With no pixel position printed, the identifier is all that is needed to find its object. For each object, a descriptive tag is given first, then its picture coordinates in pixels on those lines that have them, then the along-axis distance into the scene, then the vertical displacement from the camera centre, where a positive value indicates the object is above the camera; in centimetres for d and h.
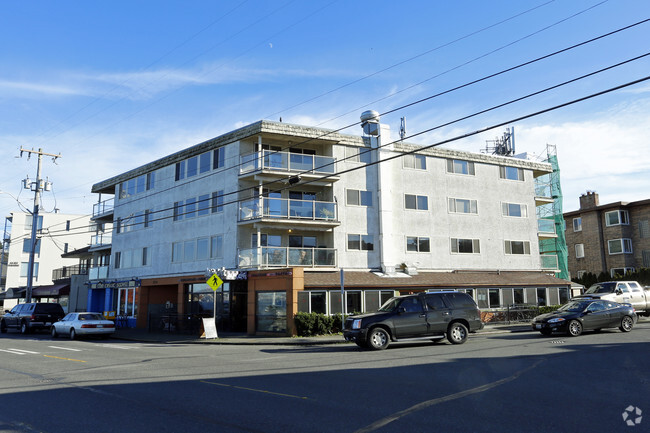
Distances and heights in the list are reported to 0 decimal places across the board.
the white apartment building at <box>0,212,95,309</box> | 6041 +691
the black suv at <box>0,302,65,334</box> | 3098 -55
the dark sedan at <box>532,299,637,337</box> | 1911 -64
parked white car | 2609 -99
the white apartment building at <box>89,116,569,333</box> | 2773 +456
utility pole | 3666 +838
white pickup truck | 2533 +35
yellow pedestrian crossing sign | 2356 +103
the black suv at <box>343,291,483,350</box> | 1711 -61
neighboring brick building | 4341 +548
